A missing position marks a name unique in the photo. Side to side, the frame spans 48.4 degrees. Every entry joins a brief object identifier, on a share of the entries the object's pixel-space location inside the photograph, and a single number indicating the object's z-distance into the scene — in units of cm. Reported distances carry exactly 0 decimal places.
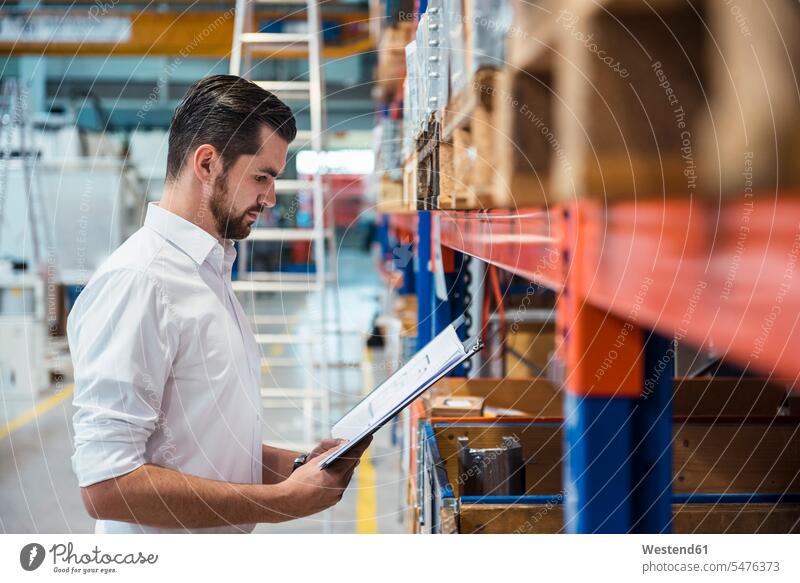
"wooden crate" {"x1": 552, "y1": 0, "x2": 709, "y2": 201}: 93
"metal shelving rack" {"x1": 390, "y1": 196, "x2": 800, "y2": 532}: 84
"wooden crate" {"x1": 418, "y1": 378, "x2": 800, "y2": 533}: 208
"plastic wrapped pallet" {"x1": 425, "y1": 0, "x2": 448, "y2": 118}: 189
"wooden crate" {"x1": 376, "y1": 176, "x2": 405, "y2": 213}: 441
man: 179
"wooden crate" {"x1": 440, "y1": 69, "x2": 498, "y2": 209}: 136
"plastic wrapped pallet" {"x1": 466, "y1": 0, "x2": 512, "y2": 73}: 118
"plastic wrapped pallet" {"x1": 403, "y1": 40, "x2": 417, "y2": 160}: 252
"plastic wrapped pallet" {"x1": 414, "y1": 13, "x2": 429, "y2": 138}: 222
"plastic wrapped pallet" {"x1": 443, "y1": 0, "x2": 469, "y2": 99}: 154
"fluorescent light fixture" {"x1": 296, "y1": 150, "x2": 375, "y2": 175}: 845
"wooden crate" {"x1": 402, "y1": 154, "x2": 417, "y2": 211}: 255
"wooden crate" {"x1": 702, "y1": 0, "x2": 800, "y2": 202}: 79
